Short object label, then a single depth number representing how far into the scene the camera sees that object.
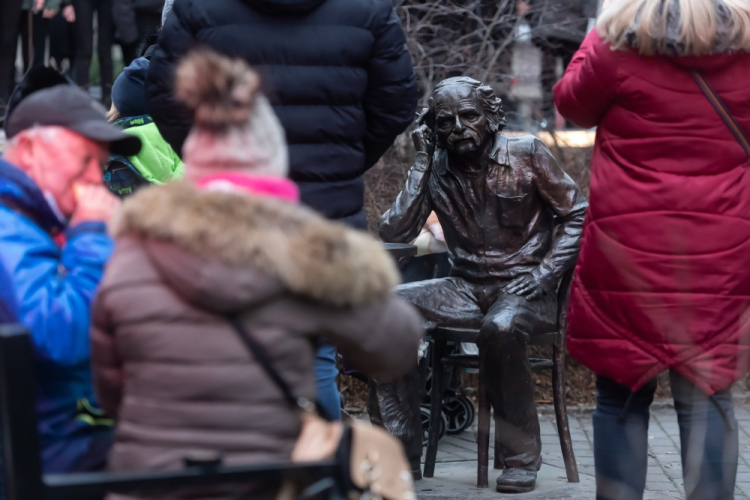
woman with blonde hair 7.07
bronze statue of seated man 10.03
